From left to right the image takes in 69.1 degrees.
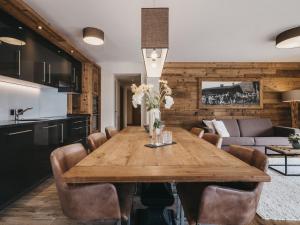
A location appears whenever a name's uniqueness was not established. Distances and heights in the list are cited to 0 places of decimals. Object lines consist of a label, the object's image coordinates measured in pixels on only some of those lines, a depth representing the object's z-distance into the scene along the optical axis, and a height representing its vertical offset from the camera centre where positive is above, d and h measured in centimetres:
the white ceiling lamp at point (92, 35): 369 +125
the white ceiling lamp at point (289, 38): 373 +124
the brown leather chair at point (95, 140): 222 -35
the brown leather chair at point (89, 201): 123 -53
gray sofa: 563 -52
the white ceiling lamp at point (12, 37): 265 +91
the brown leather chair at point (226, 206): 121 -55
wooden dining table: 111 -35
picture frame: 625 +44
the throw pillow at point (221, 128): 532 -49
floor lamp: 545 +23
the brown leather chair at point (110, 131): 313 -36
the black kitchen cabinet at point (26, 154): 232 -59
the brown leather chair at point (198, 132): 296 -34
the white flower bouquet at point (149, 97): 210 +11
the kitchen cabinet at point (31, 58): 270 +78
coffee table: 360 -73
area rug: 225 -110
